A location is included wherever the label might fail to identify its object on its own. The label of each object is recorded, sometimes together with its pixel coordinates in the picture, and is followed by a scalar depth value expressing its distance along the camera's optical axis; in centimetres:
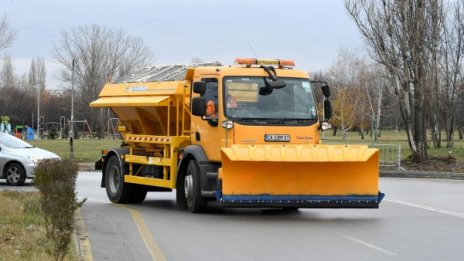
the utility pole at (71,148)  3879
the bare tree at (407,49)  3356
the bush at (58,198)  864
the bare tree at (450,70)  5116
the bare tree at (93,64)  8875
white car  2369
